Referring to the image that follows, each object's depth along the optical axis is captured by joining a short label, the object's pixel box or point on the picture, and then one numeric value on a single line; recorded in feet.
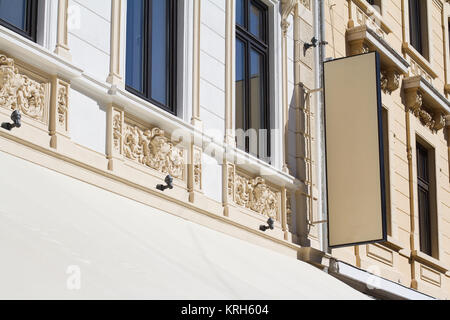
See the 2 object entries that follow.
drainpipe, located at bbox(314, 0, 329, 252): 67.95
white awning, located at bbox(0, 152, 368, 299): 32.36
